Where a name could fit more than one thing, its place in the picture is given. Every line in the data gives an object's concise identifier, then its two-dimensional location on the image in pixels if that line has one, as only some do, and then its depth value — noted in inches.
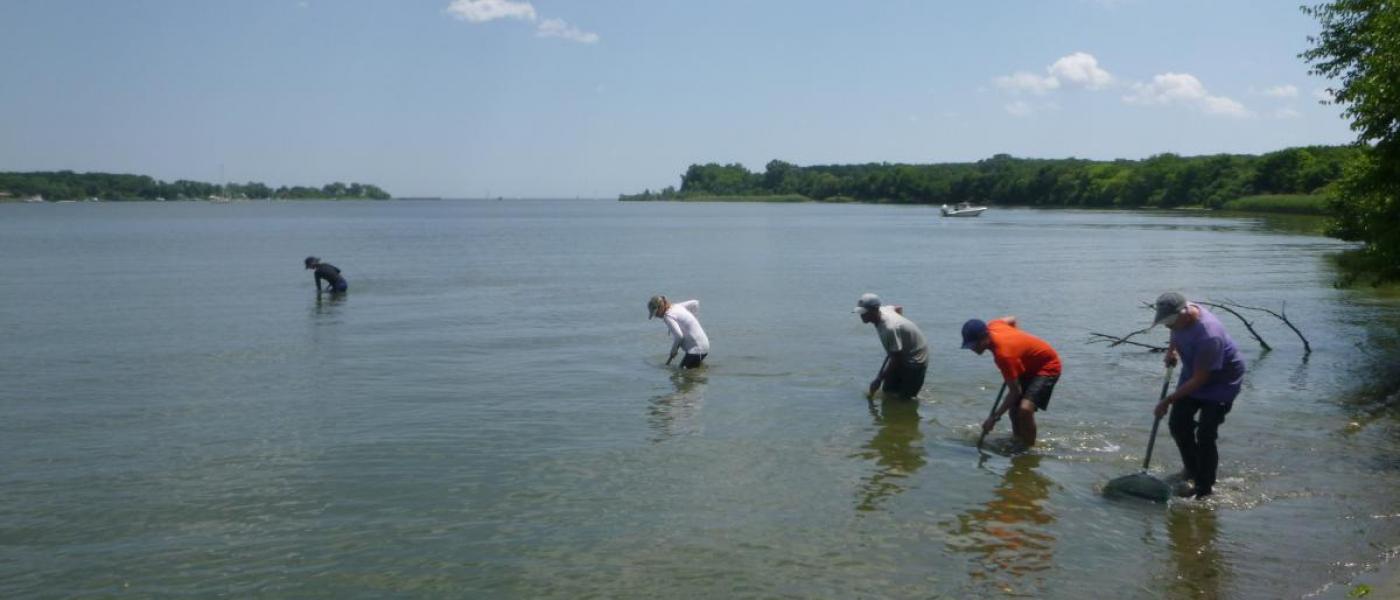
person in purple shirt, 346.0
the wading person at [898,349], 528.4
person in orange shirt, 421.4
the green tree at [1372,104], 522.6
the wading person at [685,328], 627.5
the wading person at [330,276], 1165.4
